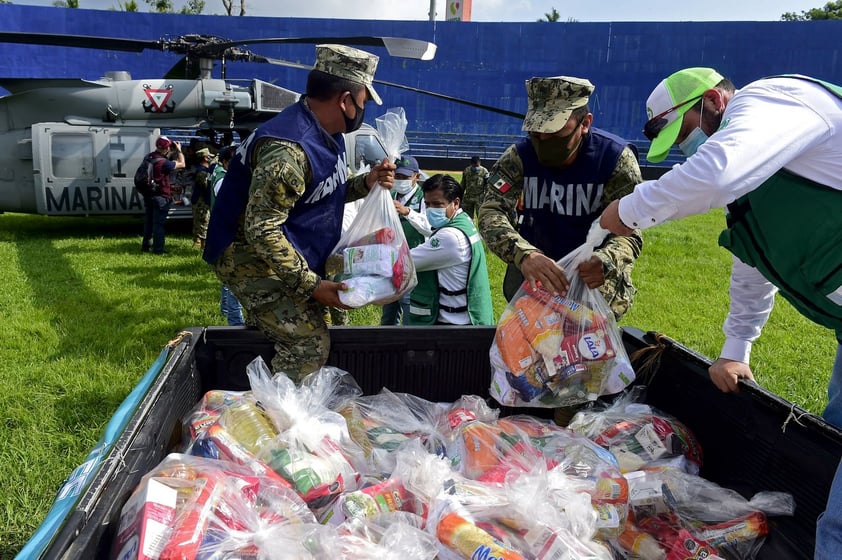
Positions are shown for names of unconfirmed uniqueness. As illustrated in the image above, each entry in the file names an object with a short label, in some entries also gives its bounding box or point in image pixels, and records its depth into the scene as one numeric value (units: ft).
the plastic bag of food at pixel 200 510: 4.37
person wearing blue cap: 13.99
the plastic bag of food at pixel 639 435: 6.93
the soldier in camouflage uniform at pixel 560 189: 7.91
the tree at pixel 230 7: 131.23
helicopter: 31.30
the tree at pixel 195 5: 144.15
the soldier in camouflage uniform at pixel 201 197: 27.20
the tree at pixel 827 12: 149.89
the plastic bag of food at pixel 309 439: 5.96
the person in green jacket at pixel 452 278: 11.59
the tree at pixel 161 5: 133.80
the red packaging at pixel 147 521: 4.25
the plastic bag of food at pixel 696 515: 5.72
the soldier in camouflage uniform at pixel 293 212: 7.75
